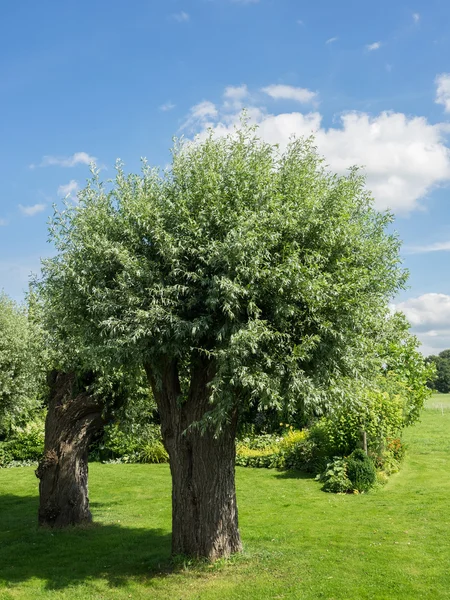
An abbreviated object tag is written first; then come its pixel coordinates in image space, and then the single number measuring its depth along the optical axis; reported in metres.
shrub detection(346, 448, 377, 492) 23.45
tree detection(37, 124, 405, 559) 11.77
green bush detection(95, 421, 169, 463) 32.62
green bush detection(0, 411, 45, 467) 33.19
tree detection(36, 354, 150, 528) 18.41
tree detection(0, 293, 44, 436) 25.03
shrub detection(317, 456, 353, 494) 23.48
